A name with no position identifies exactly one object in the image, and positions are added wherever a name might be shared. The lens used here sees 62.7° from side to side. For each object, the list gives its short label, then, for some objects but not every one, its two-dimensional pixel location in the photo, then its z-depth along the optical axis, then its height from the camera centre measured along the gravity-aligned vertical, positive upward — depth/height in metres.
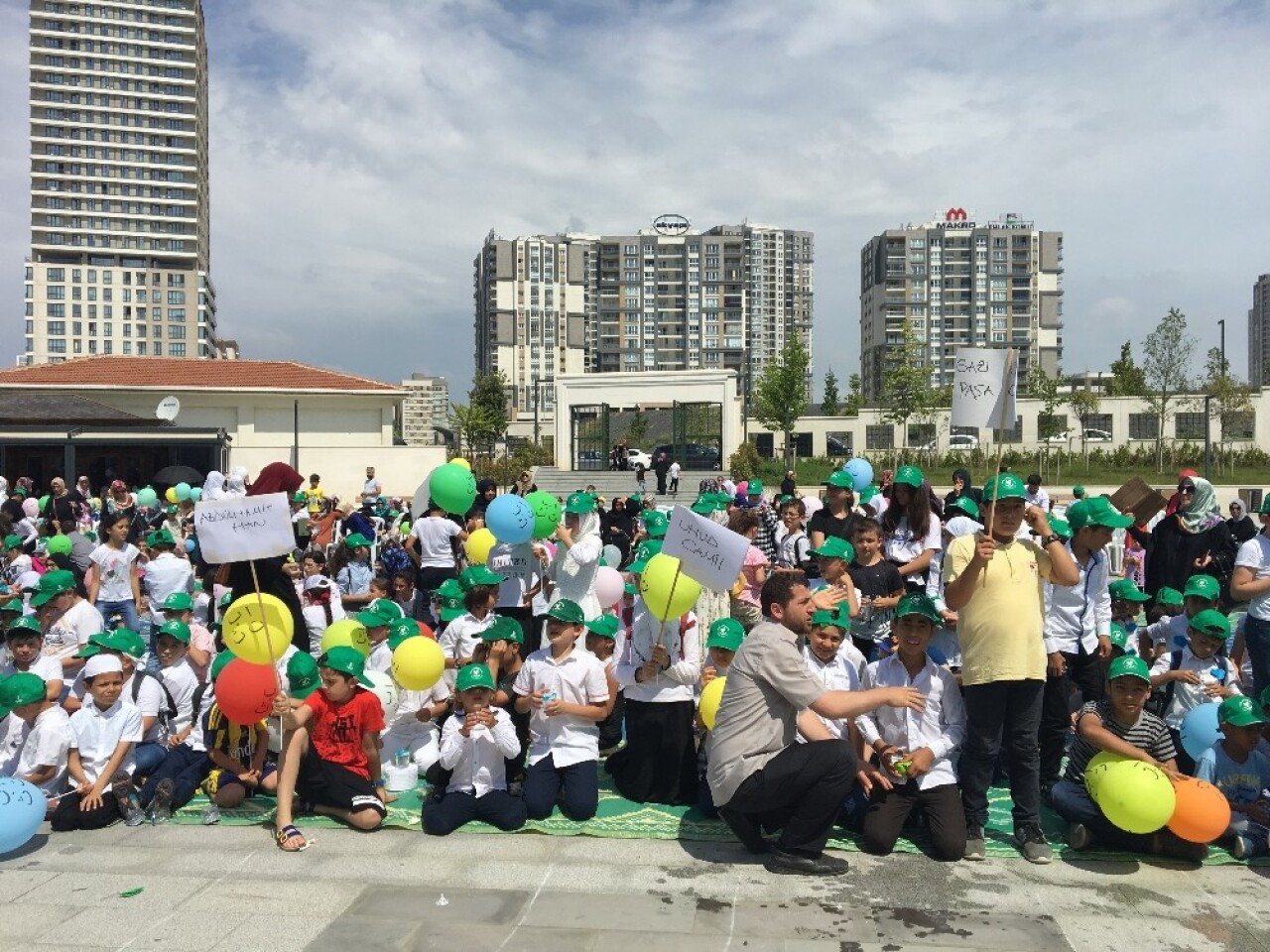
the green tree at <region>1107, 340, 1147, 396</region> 48.75 +4.44
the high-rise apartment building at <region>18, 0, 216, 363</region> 120.81 +34.20
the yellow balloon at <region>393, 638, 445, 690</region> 6.36 -1.20
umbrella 24.01 -0.22
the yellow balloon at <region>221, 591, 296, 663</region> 6.24 -0.99
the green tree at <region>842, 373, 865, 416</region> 60.28 +4.30
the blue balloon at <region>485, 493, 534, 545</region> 8.05 -0.40
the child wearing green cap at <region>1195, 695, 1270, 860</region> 5.39 -1.59
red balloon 5.97 -1.30
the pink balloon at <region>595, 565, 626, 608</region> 8.10 -0.93
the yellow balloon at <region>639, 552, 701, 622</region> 6.35 -0.75
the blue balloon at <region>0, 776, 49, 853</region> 5.22 -1.76
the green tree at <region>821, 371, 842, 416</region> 71.00 +5.00
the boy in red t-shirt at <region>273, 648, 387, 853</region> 5.74 -1.58
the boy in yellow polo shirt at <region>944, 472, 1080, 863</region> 5.36 -0.95
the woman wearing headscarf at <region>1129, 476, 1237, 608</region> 8.93 -0.69
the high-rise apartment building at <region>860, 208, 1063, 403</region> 125.56 +22.23
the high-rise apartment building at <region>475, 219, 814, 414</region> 127.62 +20.65
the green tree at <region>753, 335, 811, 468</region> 45.25 +3.49
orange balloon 5.10 -1.69
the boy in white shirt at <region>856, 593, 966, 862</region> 5.36 -1.48
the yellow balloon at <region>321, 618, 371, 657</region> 6.86 -1.12
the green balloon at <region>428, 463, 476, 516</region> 9.39 -0.19
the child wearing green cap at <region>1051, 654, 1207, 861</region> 5.34 -1.46
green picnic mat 5.50 -2.01
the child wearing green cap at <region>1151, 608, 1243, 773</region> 6.36 -1.26
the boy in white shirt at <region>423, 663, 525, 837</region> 5.73 -1.67
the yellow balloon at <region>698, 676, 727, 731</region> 6.20 -1.40
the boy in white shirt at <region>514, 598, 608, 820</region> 5.95 -1.44
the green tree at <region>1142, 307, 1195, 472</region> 38.19 +3.89
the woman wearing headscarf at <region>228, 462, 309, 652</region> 7.23 -0.78
